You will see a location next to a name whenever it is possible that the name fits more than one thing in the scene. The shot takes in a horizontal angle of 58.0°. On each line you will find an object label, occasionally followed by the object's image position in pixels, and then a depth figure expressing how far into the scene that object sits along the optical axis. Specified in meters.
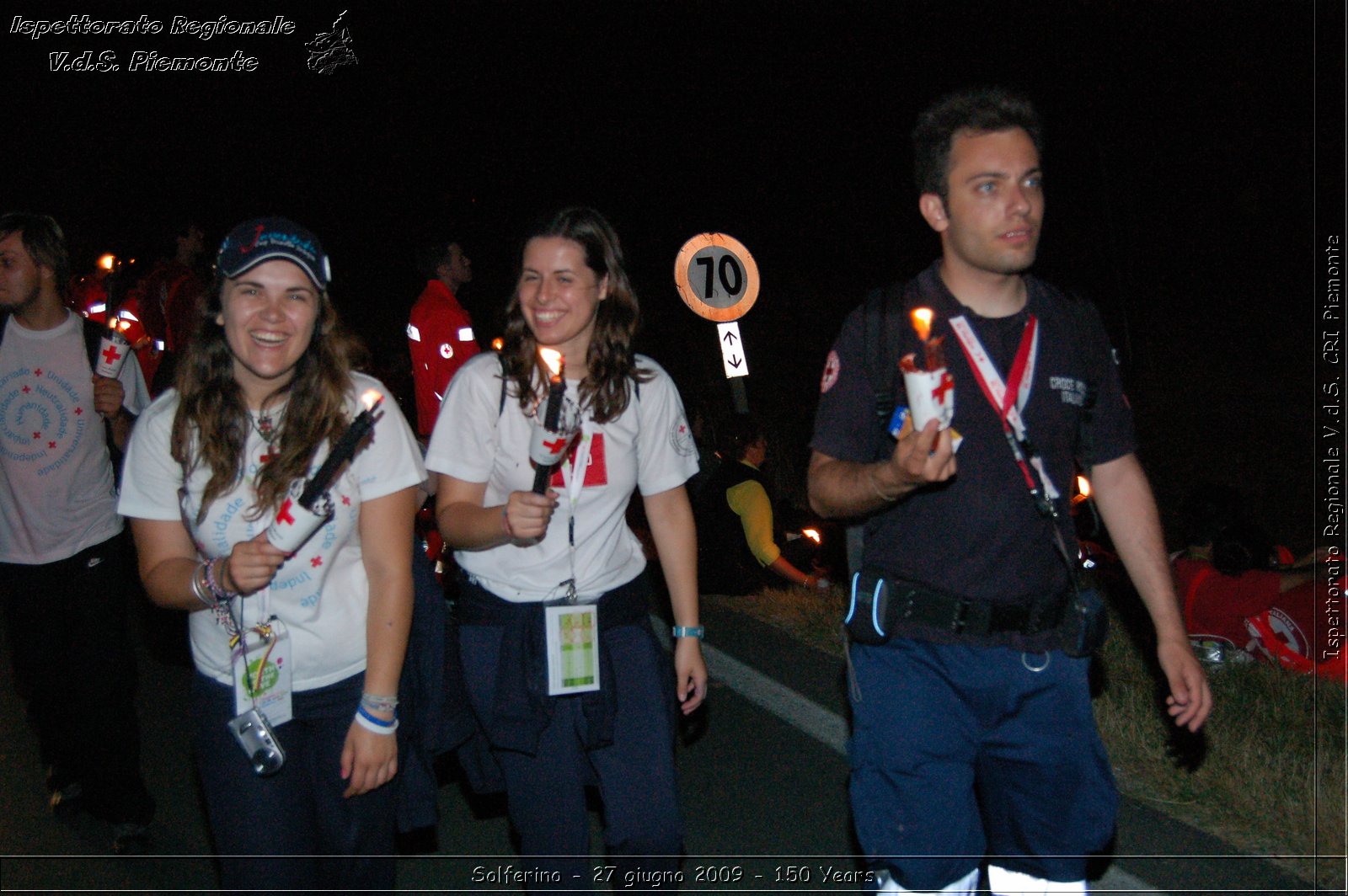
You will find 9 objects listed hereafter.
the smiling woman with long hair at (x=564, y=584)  3.52
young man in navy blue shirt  3.12
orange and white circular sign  10.45
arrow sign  10.68
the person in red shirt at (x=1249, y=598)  6.43
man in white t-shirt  5.02
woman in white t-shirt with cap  3.07
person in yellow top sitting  9.48
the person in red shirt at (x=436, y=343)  7.64
